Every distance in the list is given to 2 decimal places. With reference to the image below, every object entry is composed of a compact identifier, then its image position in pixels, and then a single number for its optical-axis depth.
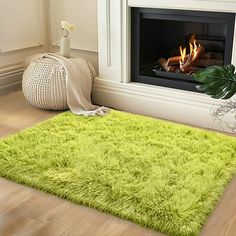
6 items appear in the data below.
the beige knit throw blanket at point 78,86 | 2.99
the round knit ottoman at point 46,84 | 2.99
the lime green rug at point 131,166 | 1.83
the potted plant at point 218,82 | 1.84
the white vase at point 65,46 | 3.18
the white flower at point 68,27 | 3.14
